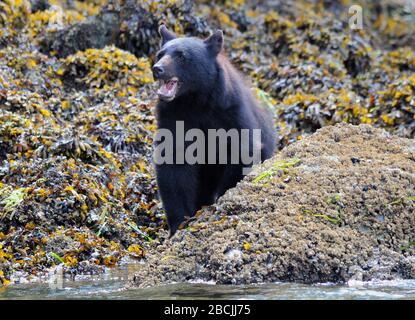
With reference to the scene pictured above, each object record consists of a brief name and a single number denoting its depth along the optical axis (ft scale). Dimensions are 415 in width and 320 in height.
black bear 53.83
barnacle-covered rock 42.65
